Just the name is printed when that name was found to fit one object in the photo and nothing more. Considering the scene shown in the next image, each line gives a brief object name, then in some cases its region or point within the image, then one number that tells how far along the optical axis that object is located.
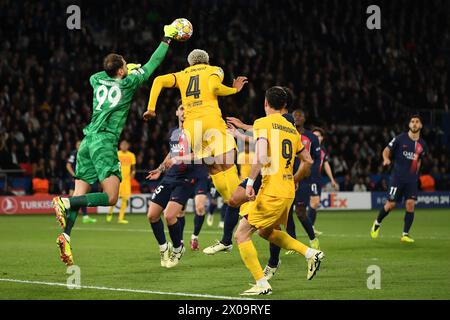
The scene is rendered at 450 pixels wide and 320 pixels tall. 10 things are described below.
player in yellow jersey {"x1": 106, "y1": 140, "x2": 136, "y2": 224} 24.86
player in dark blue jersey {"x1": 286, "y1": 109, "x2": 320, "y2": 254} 15.41
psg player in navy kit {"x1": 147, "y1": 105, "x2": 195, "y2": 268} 13.05
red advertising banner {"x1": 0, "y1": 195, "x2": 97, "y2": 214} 28.47
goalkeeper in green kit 11.39
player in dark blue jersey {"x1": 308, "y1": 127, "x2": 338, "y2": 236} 18.69
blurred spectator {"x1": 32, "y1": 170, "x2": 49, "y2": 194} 28.34
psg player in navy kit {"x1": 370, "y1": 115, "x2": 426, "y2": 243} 18.32
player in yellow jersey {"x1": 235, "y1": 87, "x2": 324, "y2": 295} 9.88
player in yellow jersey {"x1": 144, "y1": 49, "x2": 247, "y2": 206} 12.72
